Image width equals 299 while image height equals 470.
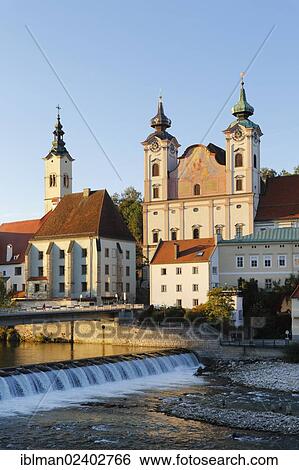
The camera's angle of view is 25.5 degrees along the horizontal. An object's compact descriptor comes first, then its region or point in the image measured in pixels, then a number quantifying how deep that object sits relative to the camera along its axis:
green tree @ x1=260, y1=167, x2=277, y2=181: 95.76
